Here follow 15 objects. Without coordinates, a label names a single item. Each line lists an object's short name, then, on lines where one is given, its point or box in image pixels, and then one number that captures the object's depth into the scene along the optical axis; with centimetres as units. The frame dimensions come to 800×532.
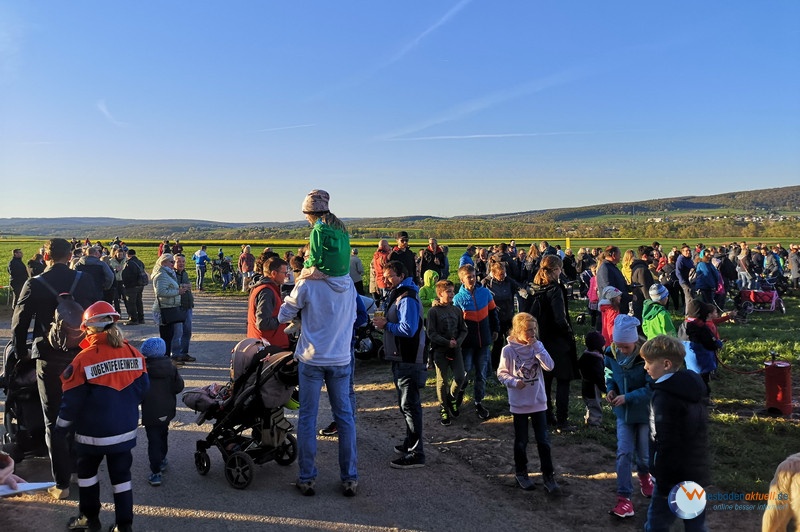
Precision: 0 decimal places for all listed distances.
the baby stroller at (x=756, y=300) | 1619
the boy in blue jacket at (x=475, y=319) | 720
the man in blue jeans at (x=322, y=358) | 447
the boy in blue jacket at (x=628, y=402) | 441
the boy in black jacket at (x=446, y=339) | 636
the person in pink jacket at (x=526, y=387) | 481
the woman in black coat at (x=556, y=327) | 621
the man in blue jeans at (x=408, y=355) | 529
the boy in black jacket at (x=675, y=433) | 328
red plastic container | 675
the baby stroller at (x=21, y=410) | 494
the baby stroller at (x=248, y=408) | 473
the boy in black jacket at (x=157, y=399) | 478
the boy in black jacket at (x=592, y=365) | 590
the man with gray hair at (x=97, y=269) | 912
